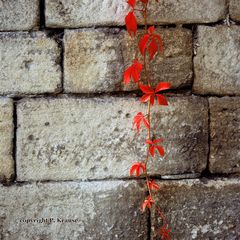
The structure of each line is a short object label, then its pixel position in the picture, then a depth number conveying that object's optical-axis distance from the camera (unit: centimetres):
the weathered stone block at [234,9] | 221
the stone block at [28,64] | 215
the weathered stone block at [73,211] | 220
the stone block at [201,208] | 225
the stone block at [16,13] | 213
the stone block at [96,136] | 218
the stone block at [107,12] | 214
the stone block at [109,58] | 217
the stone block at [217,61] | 221
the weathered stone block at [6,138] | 217
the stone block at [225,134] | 226
